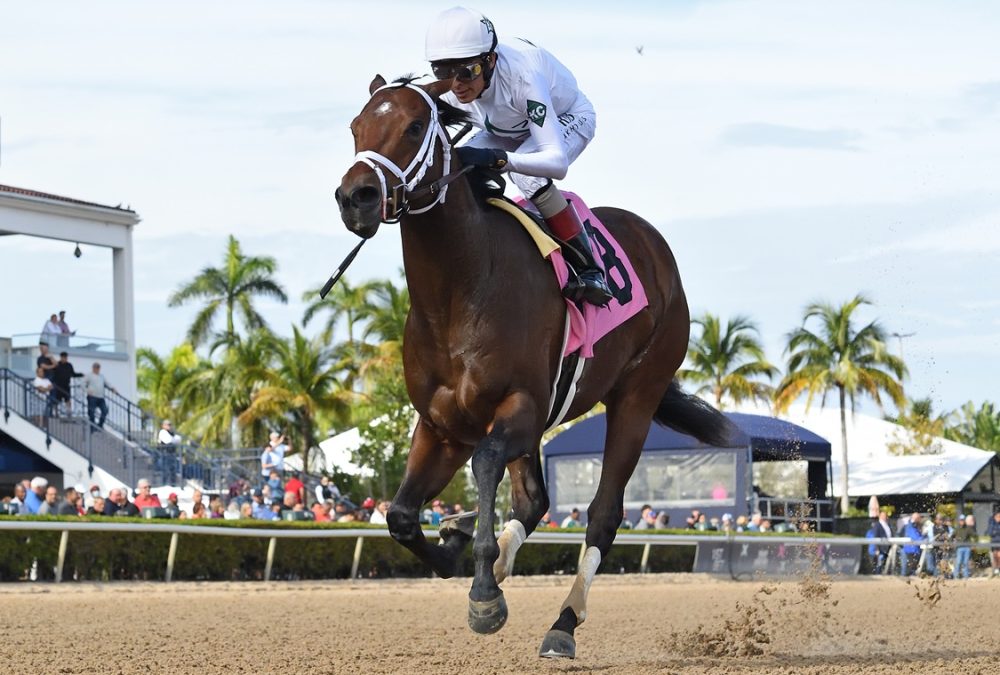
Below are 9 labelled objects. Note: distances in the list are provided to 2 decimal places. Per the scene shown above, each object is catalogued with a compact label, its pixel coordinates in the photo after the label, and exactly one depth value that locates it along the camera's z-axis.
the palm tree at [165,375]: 47.59
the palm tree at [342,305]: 44.34
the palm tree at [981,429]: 68.69
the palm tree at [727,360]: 44.88
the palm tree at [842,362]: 41.03
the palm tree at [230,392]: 39.56
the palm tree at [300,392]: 38.28
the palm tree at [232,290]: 45.62
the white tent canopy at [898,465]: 30.12
